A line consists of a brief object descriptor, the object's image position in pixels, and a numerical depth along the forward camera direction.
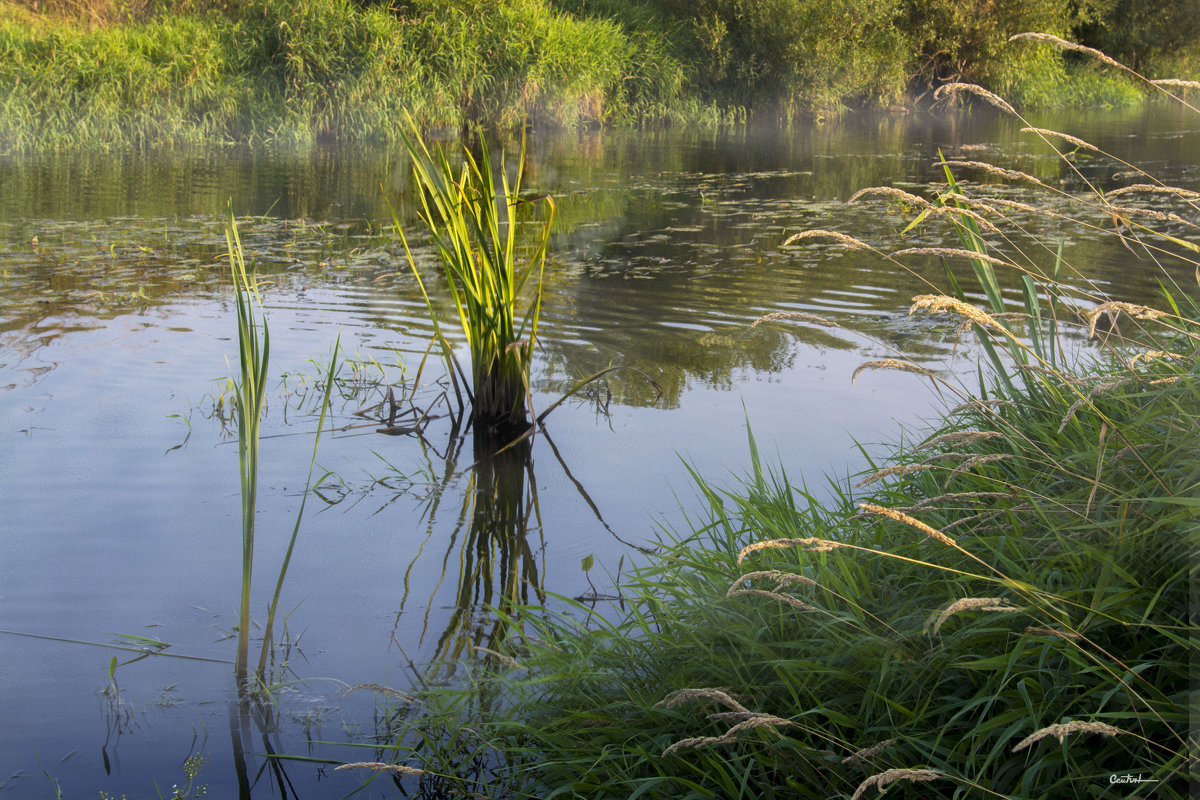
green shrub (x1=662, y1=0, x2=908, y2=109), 21.50
